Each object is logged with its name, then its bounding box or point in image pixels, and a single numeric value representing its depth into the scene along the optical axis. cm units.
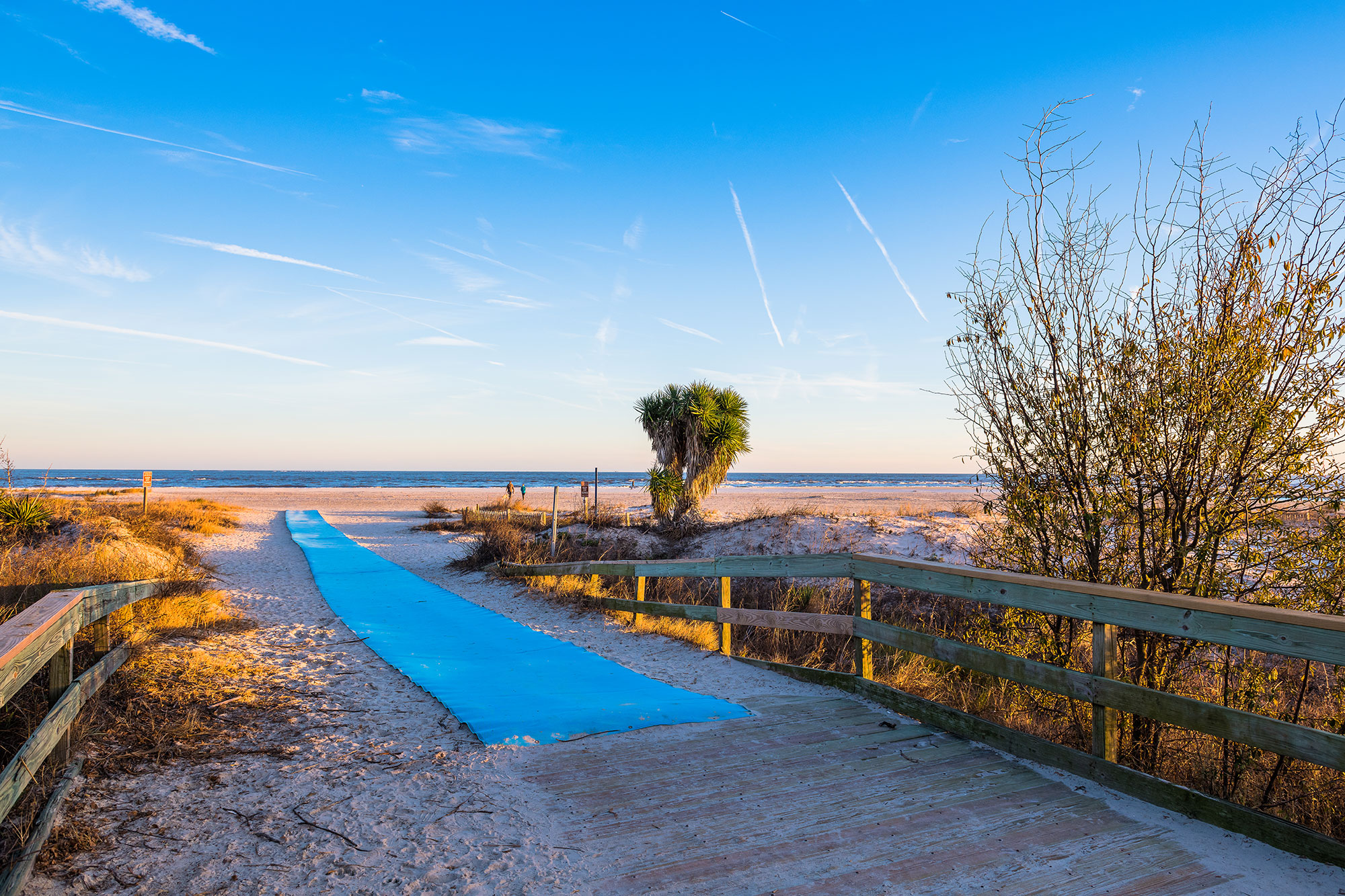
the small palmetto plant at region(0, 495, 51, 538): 1284
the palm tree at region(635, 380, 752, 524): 2188
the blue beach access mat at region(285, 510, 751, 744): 492
